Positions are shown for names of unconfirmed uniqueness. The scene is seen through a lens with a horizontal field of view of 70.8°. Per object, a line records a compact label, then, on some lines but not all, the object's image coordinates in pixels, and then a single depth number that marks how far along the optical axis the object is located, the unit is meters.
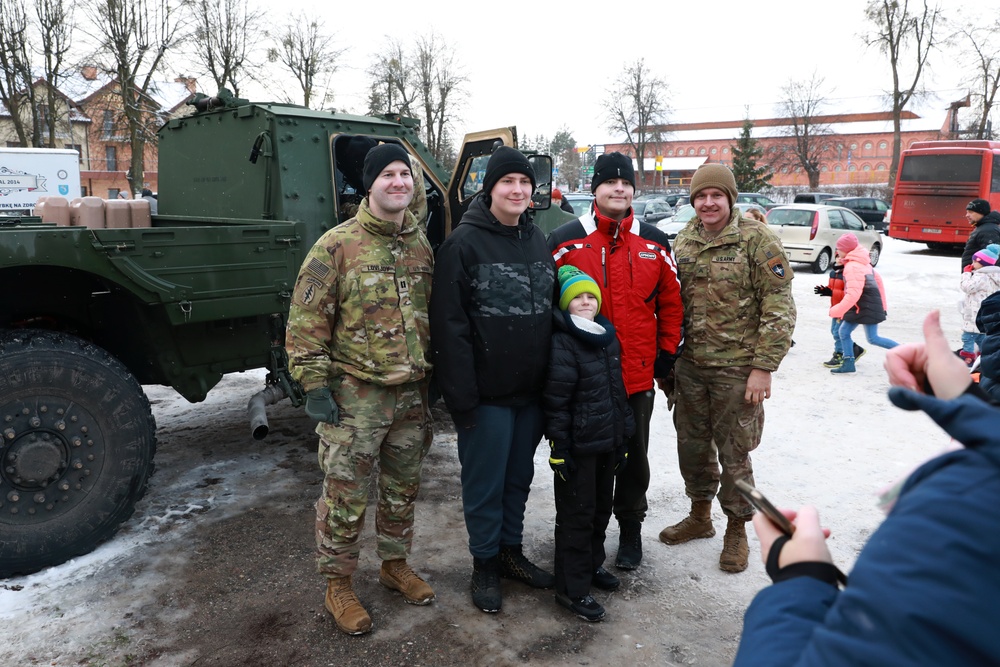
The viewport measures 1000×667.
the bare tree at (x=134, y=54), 22.56
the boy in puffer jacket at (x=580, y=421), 2.89
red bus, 17.64
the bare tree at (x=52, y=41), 22.41
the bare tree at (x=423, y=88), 36.62
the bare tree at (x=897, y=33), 31.00
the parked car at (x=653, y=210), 21.35
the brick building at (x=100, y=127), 24.16
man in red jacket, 3.17
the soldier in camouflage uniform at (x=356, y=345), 2.77
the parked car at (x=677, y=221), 14.91
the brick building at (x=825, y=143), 53.34
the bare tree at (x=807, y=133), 47.53
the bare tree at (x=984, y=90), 32.22
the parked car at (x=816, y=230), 14.71
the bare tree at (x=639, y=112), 48.75
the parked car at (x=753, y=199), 24.28
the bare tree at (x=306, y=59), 32.50
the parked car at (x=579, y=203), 16.34
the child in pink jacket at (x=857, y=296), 6.98
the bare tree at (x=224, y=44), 27.09
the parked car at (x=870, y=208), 24.83
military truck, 3.08
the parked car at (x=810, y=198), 26.70
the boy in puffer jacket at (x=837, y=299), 7.16
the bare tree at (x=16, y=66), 21.48
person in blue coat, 0.72
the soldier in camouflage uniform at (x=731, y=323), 3.23
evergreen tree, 41.69
